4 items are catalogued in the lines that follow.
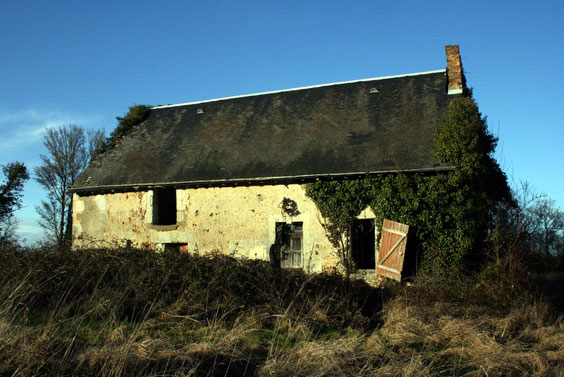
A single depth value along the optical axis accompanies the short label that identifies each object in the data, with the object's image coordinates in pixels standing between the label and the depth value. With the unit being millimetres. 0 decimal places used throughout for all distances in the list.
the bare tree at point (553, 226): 27053
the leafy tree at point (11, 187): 26000
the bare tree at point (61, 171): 28023
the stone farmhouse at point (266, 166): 12898
